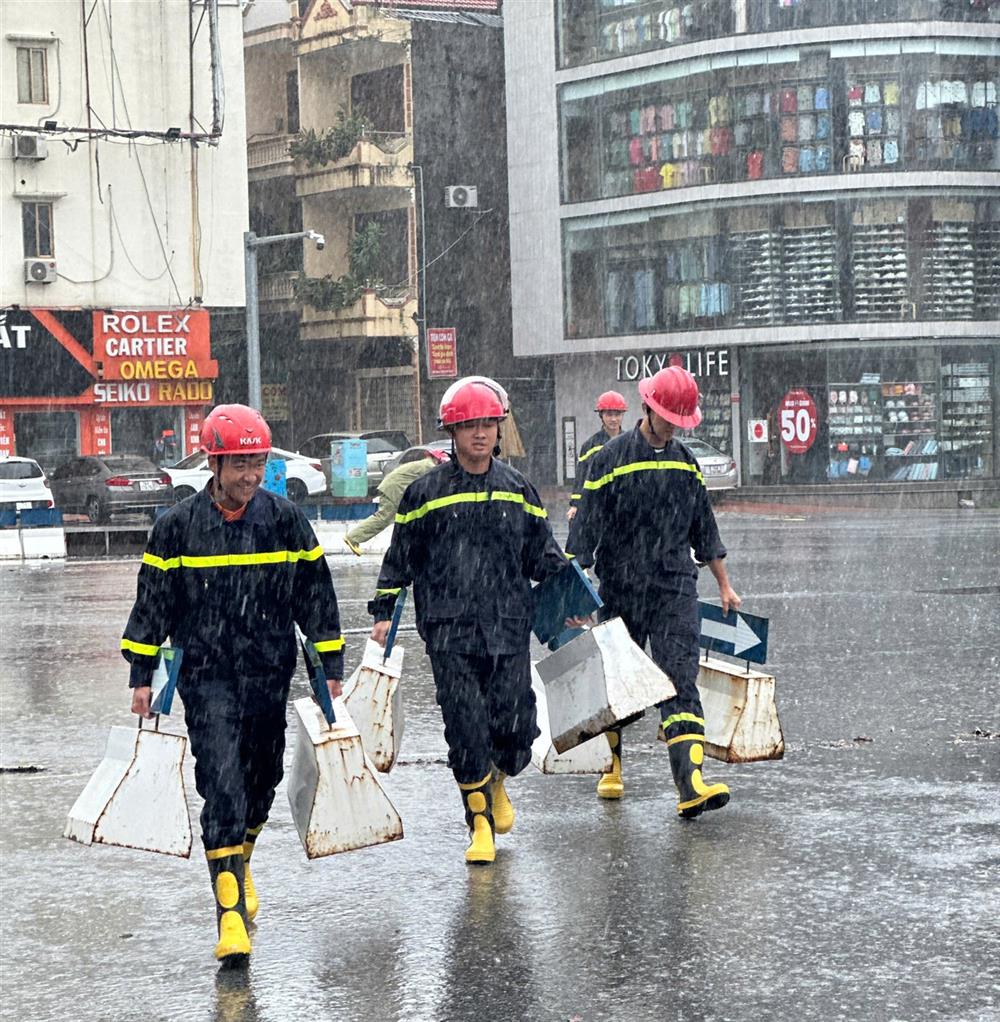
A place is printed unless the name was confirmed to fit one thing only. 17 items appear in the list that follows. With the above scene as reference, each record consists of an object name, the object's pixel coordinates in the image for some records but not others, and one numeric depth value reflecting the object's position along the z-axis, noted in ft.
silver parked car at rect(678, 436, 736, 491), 134.31
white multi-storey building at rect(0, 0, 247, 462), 138.72
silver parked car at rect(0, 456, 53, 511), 109.29
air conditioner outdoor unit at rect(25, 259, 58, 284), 137.80
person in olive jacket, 53.88
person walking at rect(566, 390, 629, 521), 45.65
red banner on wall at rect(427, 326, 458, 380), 157.79
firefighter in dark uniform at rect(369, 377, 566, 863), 22.47
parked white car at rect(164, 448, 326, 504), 124.26
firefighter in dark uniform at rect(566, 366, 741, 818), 24.99
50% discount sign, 142.92
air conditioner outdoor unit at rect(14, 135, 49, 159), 136.56
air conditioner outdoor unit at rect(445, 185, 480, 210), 161.38
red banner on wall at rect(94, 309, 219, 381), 141.18
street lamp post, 121.39
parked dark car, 118.83
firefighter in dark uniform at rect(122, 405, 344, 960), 19.08
